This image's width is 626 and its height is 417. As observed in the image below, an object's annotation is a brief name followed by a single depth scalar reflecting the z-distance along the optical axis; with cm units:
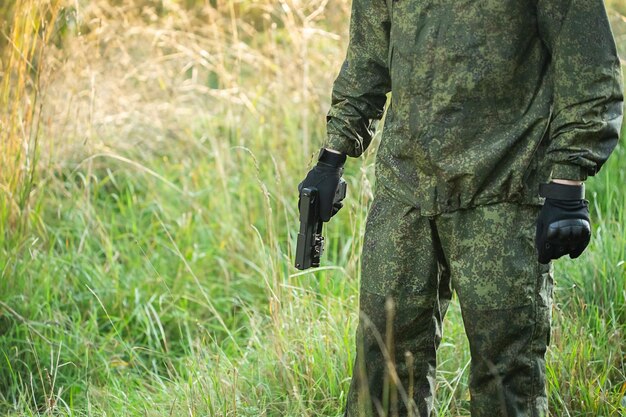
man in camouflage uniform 449
